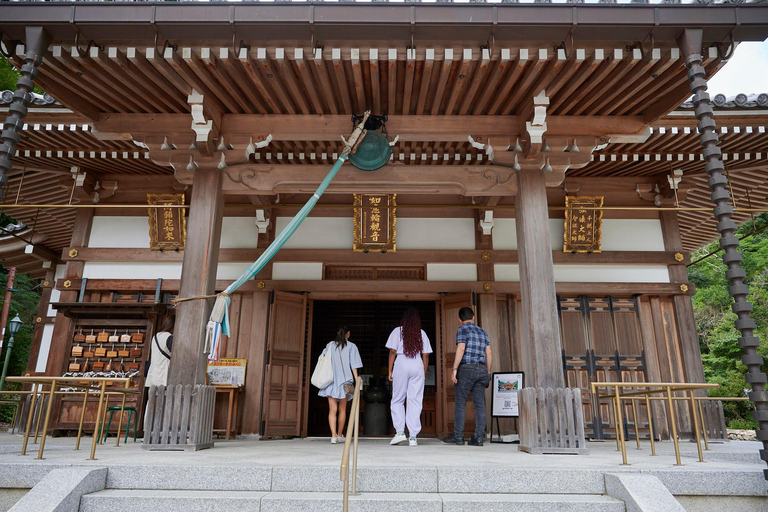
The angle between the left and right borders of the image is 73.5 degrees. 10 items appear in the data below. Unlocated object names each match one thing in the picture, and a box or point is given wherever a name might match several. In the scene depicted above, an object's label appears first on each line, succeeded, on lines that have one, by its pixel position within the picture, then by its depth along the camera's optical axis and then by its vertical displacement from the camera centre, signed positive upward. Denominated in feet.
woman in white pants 21.56 +0.91
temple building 15.89 +9.67
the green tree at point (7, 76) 49.84 +29.81
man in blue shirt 20.93 +0.77
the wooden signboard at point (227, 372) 25.50 +0.82
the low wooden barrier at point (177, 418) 17.06 -0.98
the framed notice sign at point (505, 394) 23.68 -0.14
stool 20.50 -1.06
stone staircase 10.70 -2.12
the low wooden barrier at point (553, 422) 16.62 -0.98
